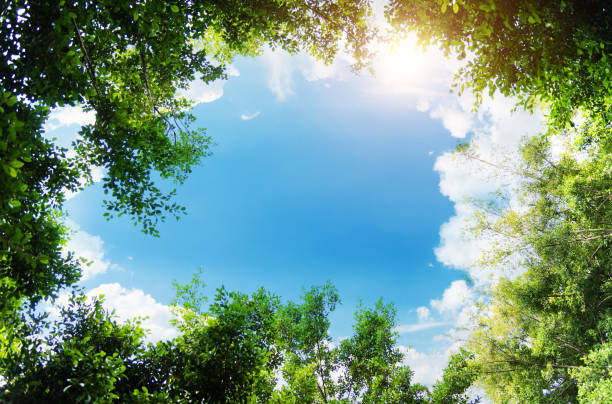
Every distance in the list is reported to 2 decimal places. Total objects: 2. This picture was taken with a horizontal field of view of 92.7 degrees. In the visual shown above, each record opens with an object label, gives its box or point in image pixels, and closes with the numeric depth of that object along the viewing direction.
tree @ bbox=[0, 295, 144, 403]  7.11
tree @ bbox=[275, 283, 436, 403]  16.02
